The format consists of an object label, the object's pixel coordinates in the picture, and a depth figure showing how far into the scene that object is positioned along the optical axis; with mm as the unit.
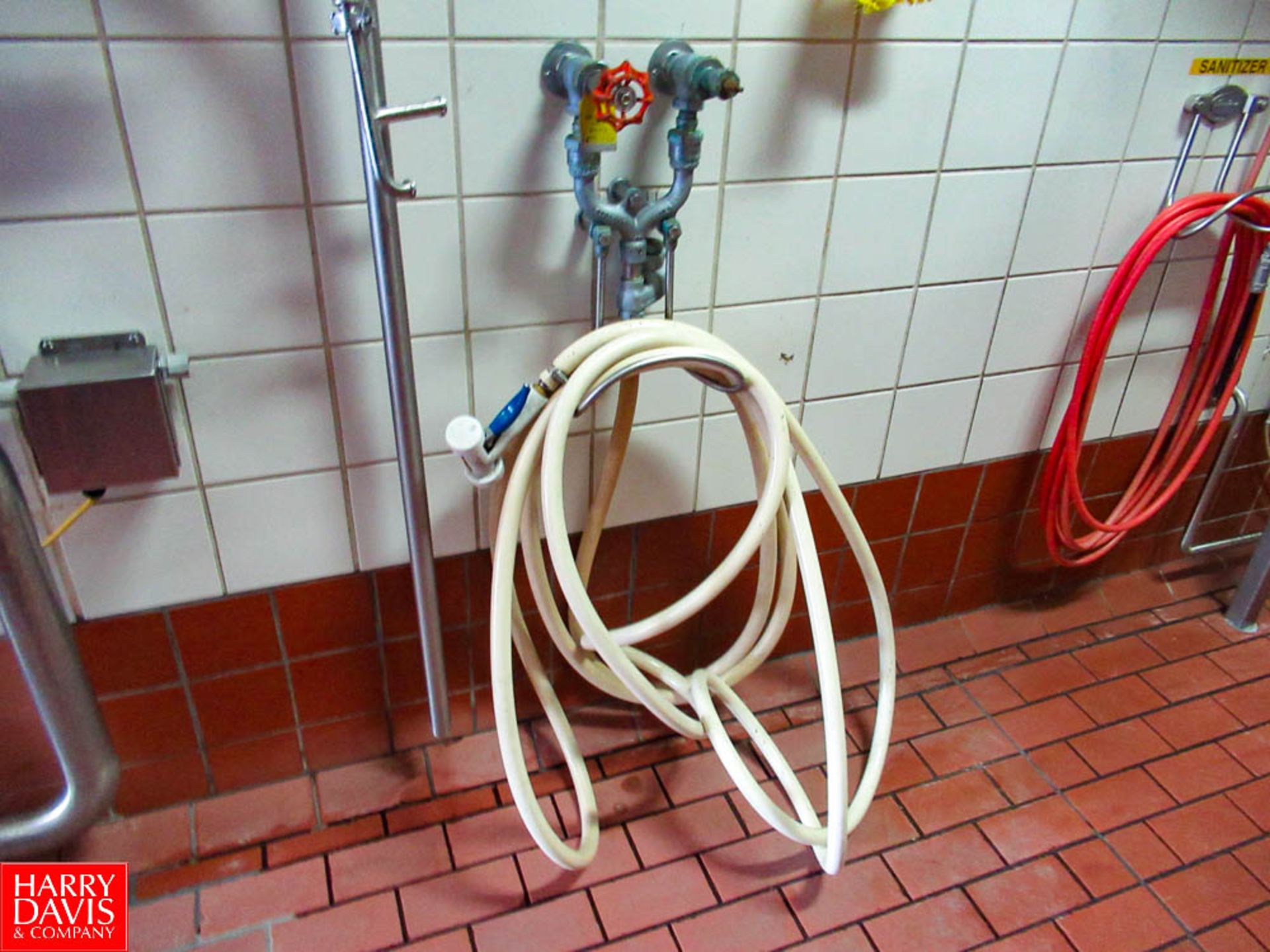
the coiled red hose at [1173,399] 1472
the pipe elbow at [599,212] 1100
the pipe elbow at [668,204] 1126
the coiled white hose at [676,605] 1098
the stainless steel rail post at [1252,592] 1812
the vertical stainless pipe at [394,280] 889
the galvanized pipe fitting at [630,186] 1032
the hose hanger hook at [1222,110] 1433
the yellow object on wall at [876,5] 1137
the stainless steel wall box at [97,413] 984
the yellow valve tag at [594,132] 1029
